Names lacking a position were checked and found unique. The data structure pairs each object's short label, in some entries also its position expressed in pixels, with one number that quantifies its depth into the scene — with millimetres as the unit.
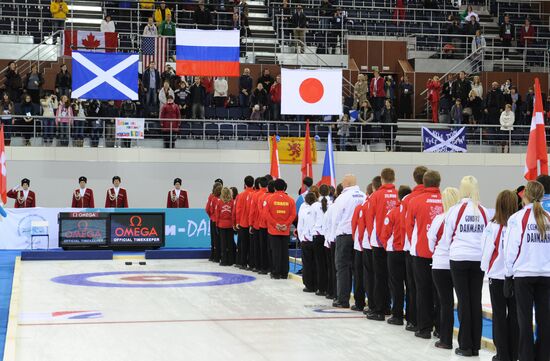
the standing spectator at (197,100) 30391
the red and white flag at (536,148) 14125
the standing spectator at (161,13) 34047
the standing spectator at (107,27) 32750
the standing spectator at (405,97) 33156
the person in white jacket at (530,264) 9305
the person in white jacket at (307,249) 16734
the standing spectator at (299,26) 35528
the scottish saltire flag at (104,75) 26969
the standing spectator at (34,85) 29859
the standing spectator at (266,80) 31891
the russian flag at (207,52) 28453
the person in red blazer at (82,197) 27656
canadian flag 31859
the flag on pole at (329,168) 23078
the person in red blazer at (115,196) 27828
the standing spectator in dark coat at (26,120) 29141
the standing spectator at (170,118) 29984
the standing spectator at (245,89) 31586
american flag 31547
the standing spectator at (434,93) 32812
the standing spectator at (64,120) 29062
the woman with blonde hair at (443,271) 11047
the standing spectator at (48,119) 29031
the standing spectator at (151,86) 30250
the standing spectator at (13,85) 30141
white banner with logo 29016
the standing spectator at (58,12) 33509
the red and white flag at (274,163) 24375
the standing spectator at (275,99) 31094
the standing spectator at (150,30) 32562
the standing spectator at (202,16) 34250
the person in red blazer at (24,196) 27266
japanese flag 26516
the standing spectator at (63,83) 30125
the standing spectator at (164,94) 30203
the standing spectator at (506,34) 37375
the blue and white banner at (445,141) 30672
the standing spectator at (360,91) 31469
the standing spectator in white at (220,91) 31391
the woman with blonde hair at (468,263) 10695
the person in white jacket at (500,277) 9766
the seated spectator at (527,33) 37875
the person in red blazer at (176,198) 28328
